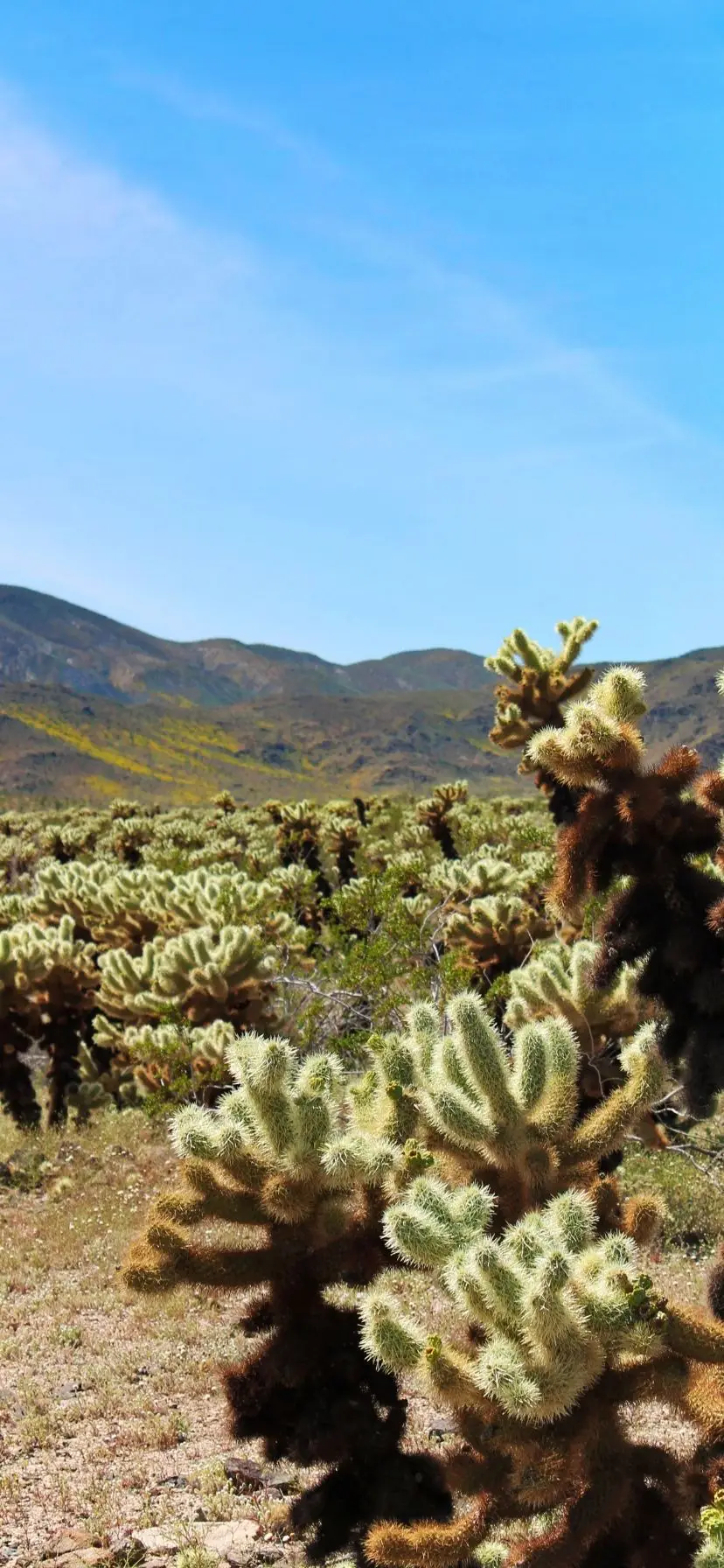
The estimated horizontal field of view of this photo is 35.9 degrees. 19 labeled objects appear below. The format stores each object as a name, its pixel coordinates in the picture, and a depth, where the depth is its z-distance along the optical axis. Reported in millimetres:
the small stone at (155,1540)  4387
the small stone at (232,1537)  4398
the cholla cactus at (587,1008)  5047
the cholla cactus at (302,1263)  2936
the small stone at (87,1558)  4262
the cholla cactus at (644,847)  3621
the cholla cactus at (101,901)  13781
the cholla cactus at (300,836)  21219
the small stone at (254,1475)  4980
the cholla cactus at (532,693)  5496
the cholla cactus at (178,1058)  10219
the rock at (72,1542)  4402
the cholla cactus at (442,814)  20328
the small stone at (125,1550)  4273
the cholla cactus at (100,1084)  12828
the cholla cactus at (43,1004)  11164
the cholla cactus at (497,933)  10500
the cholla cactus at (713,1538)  2119
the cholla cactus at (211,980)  10398
